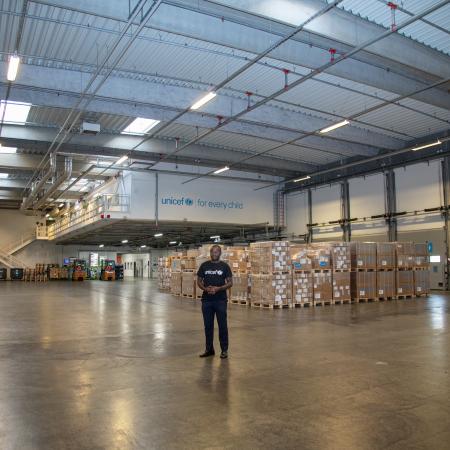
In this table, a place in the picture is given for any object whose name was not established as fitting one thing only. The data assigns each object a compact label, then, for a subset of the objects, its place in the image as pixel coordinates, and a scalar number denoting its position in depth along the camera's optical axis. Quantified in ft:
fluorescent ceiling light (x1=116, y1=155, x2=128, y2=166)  59.03
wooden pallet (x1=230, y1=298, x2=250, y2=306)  44.78
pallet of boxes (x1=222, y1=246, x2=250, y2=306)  45.21
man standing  19.97
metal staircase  114.42
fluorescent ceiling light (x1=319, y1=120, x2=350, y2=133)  43.63
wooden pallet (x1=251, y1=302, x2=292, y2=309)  41.32
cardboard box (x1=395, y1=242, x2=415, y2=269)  50.37
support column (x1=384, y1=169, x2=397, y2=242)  65.00
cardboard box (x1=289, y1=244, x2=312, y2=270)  42.63
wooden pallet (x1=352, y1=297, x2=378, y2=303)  46.73
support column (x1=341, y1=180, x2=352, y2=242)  72.36
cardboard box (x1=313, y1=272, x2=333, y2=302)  43.75
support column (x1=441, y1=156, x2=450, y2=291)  58.08
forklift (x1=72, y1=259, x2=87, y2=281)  115.20
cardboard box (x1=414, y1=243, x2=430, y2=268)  52.03
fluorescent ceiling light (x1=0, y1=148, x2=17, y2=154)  64.06
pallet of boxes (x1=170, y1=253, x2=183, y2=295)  59.34
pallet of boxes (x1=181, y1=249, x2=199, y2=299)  55.79
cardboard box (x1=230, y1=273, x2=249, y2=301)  45.16
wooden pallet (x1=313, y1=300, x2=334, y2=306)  43.51
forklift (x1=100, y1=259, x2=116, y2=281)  115.03
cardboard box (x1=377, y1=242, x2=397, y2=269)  48.75
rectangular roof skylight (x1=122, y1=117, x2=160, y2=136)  53.26
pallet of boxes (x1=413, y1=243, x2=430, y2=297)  51.65
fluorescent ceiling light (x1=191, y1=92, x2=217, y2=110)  36.23
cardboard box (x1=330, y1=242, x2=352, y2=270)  45.19
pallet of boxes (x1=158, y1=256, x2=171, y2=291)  70.68
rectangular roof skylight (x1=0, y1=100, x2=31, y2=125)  46.50
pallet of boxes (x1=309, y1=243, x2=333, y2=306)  43.78
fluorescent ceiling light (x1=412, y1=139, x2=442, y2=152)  50.47
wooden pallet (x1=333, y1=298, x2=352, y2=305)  45.03
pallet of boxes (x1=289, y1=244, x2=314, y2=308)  42.47
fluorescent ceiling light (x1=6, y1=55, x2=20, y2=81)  28.27
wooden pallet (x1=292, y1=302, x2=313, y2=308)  42.28
